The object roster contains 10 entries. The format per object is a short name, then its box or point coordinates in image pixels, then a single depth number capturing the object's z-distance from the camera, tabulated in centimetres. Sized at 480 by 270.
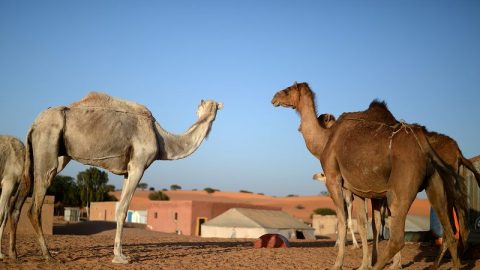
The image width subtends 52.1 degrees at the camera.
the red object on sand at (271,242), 1536
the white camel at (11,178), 1031
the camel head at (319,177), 2157
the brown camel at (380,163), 739
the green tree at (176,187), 12985
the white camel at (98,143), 977
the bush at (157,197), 8994
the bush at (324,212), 7362
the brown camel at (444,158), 921
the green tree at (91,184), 6512
